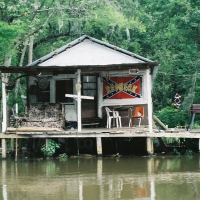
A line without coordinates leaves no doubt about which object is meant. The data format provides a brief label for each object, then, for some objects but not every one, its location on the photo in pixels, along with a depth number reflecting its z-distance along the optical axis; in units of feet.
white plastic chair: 62.54
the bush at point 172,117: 86.79
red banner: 64.85
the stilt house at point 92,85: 63.31
